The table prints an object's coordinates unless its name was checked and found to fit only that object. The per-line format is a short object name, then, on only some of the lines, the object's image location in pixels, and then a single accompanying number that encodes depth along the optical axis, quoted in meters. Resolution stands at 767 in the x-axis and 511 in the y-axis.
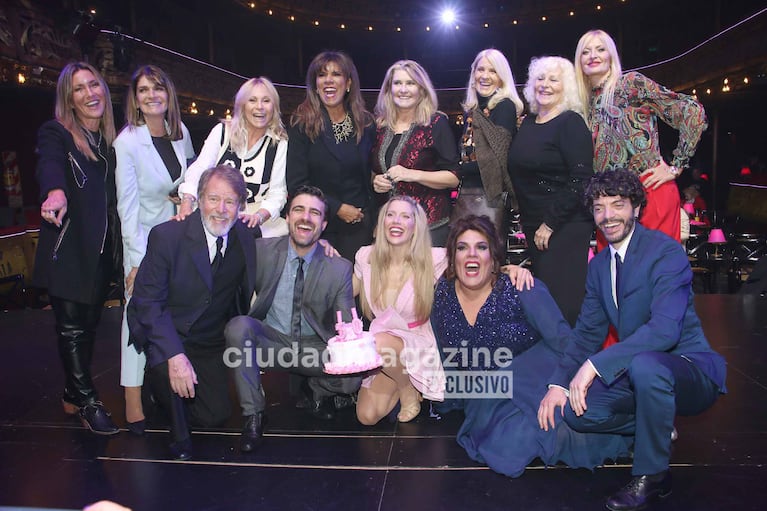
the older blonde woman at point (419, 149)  3.14
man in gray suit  2.93
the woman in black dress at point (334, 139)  3.20
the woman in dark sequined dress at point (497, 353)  2.46
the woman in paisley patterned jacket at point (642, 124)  2.79
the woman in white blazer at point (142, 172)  2.87
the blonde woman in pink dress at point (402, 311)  2.87
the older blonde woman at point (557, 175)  2.85
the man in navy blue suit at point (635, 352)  2.13
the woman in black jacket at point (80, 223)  2.75
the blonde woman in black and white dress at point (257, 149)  3.12
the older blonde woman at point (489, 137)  3.12
